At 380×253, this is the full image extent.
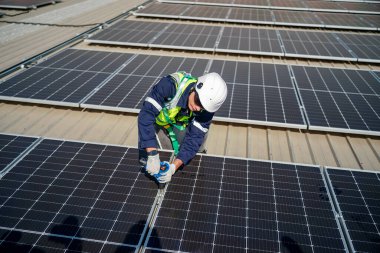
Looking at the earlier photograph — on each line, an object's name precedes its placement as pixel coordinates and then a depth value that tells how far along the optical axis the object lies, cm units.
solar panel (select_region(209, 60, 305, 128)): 739
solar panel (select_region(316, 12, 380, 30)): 1547
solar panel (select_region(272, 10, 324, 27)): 1577
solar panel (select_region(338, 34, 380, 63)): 1137
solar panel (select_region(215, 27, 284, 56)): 1187
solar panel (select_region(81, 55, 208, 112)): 792
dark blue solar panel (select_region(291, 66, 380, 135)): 718
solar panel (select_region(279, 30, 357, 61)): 1153
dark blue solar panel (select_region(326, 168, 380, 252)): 415
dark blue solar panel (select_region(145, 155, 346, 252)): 413
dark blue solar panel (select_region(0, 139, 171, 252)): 412
